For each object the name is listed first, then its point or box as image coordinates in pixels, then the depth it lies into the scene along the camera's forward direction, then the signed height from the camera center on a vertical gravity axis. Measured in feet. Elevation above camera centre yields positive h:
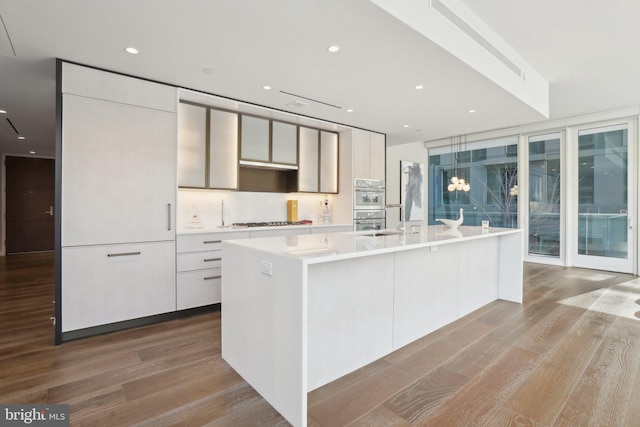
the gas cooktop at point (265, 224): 14.12 -0.49
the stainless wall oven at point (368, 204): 17.61 +0.54
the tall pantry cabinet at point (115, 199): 9.41 +0.45
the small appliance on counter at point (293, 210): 16.65 +0.17
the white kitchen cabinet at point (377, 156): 18.57 +3.42
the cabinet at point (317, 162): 16.30 +2.74
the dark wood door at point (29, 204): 25.89 +0.68
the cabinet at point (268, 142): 14.15 +3.30
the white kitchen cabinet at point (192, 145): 12.25 +2.67
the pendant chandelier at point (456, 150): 24.35 +4.96
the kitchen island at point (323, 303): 5.73 -2.06
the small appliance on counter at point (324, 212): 18.25 +0.08
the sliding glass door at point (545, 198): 20.08 +1.07
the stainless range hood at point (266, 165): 14.17 +2.26
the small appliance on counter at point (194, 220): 13.61 -0.30
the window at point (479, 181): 22.05 +2.42
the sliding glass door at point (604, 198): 17.88 +0.98
